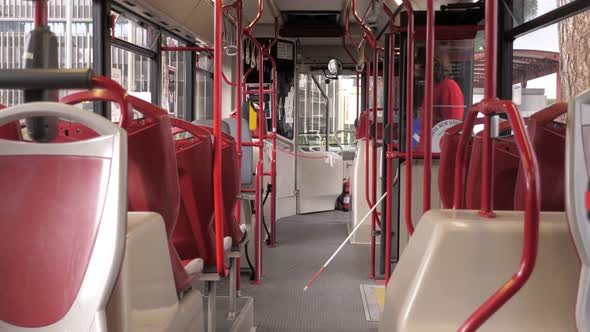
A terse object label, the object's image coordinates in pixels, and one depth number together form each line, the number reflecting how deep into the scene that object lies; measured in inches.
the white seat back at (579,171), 46.9
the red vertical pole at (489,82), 61.3
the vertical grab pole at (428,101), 88.1
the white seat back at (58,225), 46.9
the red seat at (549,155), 75.6
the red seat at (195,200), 100.0
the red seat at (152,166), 76.2
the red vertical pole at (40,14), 48.7
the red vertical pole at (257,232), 174.4
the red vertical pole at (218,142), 87.7
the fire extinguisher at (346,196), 354.3
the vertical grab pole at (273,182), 212.8
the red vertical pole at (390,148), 136.7
